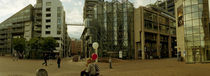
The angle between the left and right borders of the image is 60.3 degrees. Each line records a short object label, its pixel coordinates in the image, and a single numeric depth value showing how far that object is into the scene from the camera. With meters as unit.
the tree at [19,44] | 53.00
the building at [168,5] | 87.63
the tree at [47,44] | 51.62
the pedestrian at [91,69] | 7.99
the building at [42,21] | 70.61
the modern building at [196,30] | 27.19
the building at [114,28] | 49.22
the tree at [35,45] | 52.47
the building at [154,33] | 49.31
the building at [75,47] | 161.89
